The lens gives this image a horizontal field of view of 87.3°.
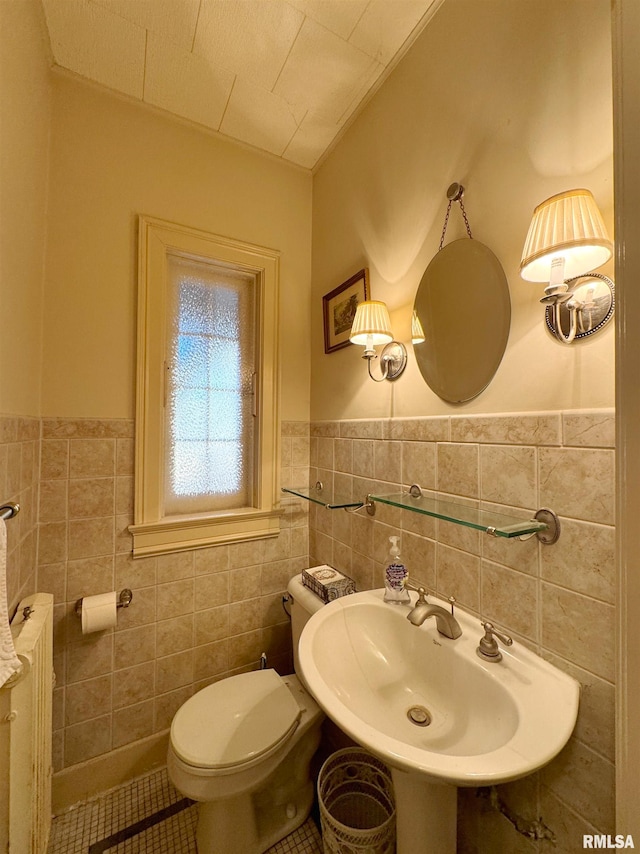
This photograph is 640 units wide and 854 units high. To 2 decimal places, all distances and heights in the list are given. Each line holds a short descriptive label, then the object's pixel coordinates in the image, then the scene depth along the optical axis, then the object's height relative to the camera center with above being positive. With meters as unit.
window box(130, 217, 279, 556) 1.38 +0.18
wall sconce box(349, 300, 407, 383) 1.16 +0.34
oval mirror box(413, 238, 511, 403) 0.87 +0.32
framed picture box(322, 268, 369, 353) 1.38 +0.55
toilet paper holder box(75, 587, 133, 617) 1.30 -0.66
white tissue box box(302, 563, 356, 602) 1.26 -0.59
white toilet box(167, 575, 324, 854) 0.95 -0.96
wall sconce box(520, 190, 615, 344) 0.62 +0.34
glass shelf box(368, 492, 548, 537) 0.70 -0.20
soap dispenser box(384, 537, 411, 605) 1.01 -0.46
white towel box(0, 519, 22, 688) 0.66 -0.42
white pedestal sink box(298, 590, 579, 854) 0.56 -0.57
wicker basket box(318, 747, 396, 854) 1.07 -1.19
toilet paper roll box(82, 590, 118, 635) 1.19 -0.66
